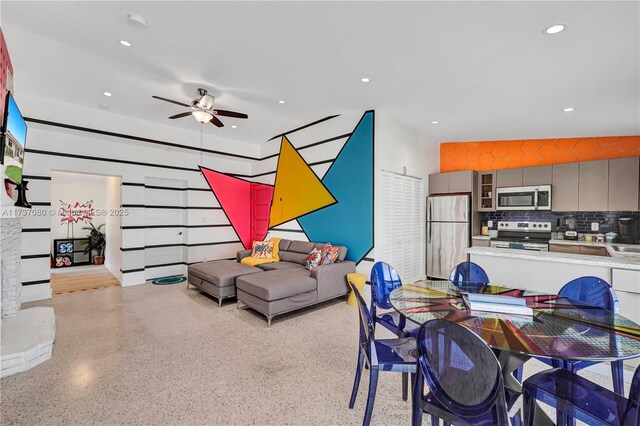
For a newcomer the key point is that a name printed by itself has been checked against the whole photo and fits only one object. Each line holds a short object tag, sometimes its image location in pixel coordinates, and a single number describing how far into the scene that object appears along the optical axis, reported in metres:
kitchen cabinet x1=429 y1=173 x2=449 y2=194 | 5.63
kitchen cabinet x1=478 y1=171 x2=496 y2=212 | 5.42
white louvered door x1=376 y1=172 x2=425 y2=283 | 4.71
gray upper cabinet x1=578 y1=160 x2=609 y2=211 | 4.39
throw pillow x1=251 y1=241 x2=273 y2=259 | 5.69
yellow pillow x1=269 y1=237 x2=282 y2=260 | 5.74
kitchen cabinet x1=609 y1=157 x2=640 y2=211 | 4.16
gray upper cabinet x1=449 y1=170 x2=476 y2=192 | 5.38
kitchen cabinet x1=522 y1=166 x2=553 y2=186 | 4.88
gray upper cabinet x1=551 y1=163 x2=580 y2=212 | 4.64
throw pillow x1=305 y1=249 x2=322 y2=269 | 4.64
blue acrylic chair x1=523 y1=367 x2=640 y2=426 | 1.16
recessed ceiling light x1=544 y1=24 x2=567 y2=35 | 2.23
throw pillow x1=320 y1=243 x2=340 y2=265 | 4.64
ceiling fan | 3.92
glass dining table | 1.35
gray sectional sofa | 3.71
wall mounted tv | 2.46
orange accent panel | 4.70
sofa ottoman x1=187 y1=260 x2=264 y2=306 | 4.31
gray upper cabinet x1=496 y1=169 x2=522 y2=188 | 5.16
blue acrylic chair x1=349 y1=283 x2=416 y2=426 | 1.79
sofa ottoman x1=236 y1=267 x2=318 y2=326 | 3.63
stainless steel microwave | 4.86
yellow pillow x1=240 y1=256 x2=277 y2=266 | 5.36
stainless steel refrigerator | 5.33
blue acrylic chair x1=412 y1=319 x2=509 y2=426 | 1.21
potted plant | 7.36
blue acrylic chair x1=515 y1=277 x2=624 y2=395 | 1.88
